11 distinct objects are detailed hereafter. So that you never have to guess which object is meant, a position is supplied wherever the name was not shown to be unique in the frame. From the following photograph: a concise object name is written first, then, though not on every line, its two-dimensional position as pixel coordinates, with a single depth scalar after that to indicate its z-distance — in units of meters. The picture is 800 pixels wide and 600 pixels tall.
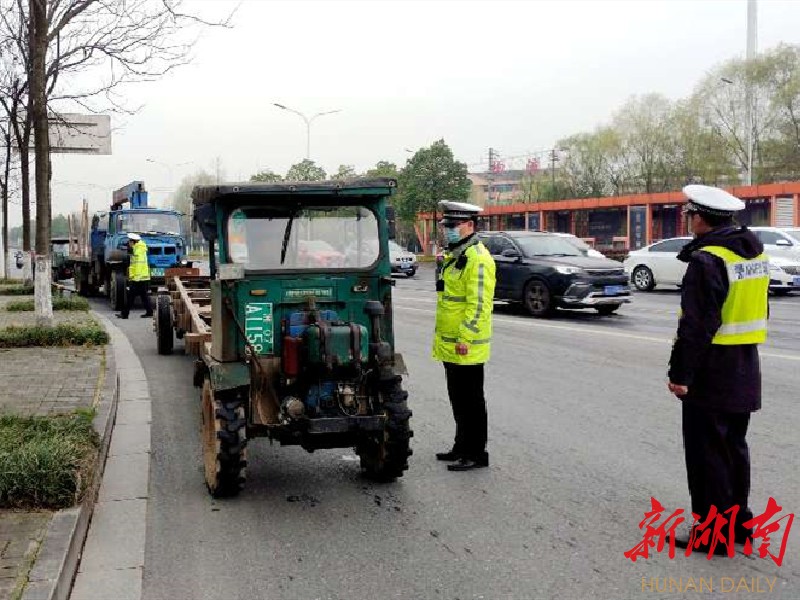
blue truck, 20.75
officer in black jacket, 4.45
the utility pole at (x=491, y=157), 117.78
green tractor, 5.58
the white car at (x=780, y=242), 22.38
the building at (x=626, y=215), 38.25
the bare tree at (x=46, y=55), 13.52
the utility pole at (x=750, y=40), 37.44
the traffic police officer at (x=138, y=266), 17.78
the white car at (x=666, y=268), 22.03
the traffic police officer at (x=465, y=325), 6.17
